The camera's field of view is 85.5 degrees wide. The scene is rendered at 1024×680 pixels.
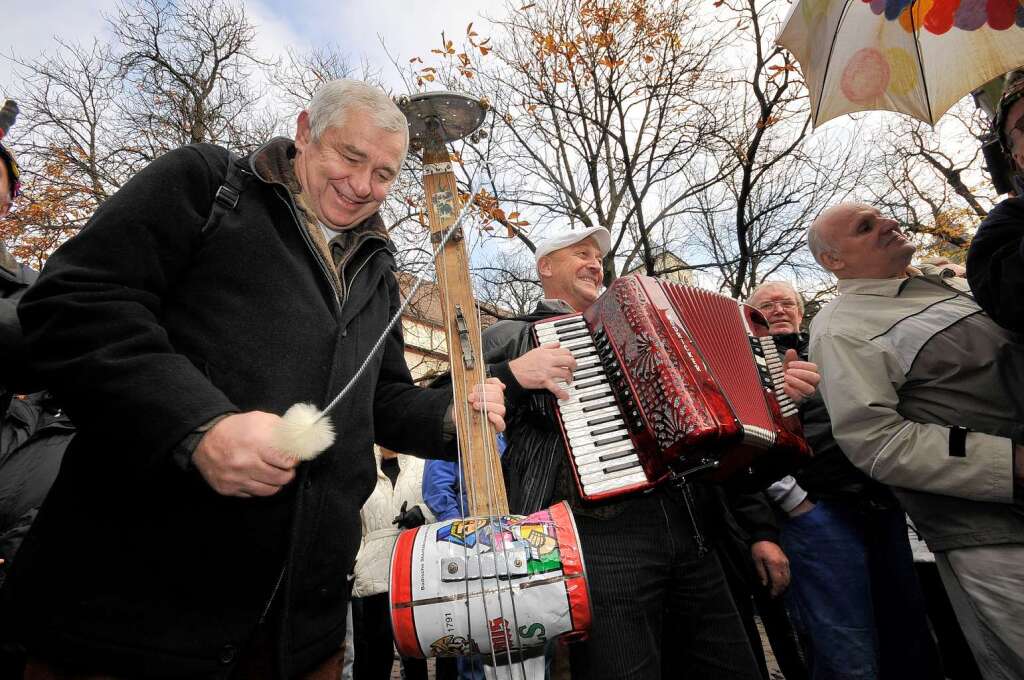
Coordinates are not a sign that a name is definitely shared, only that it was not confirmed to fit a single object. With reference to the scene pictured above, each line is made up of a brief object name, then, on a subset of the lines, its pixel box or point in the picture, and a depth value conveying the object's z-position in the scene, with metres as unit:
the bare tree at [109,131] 11.00
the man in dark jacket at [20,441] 1.84
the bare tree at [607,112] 9.81
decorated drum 1.27
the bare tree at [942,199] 12.30
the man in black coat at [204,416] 0.99
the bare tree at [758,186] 9.55
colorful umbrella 2.56
